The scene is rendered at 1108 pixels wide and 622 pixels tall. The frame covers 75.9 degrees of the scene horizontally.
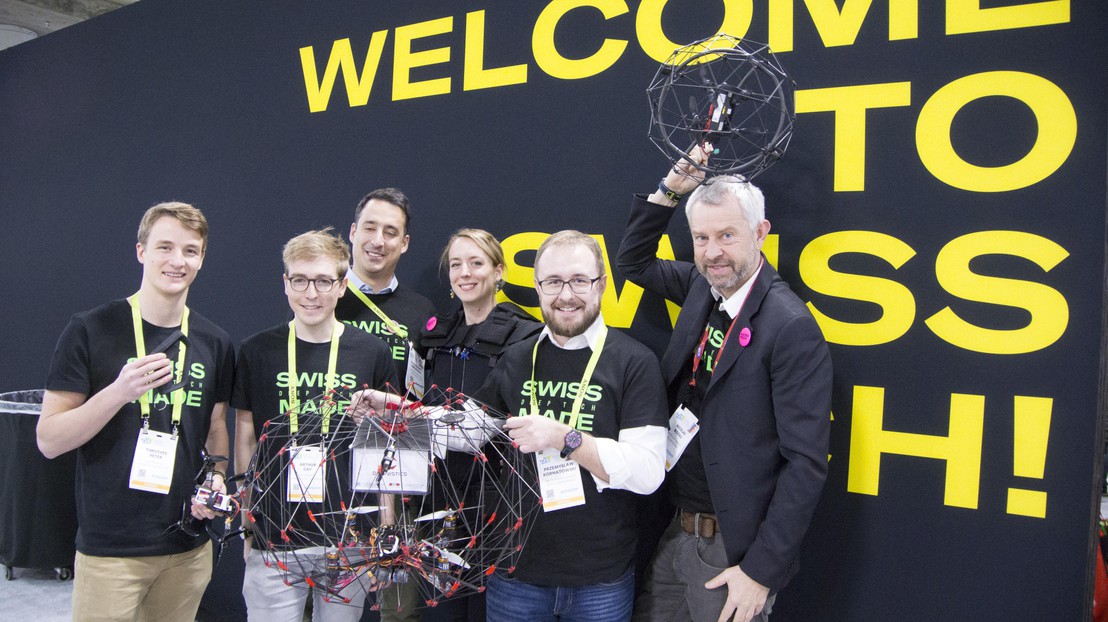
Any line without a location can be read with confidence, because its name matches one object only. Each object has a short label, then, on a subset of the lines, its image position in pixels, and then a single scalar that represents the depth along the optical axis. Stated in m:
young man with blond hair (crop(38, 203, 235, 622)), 2.11
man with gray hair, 1.81
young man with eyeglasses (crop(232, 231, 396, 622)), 2.21
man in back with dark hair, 2.64
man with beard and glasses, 1.92
